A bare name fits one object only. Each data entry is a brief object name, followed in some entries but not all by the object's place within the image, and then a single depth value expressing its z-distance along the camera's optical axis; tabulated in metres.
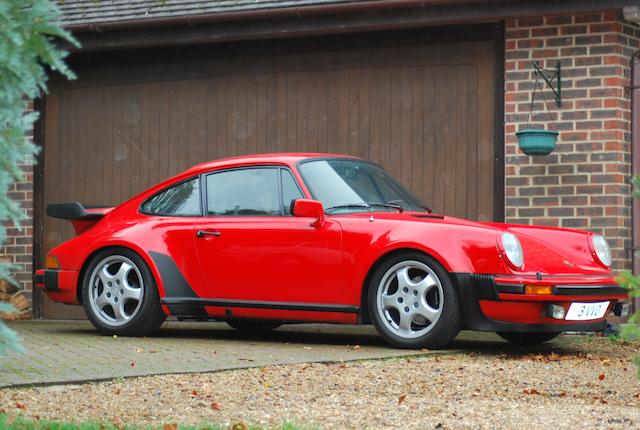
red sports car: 8.55
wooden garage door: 11.81
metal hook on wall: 11.30
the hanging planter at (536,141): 10.95
